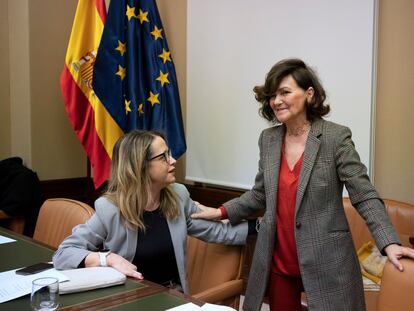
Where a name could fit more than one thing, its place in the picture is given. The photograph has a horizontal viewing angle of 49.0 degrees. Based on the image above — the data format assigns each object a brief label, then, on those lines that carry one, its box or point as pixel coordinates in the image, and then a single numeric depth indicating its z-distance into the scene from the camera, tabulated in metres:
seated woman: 1.74
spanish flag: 3.44
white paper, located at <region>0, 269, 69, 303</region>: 1.36
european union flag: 3.35
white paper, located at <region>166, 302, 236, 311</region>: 1.29
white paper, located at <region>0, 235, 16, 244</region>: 2.05
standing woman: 1.62
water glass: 1.21
